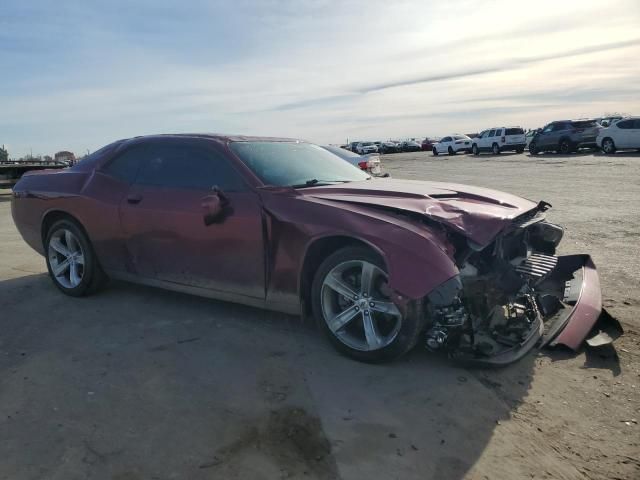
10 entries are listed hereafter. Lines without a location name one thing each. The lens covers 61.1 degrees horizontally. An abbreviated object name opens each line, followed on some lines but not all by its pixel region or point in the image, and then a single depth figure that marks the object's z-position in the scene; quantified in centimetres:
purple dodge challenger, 349
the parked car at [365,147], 5584
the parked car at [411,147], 6188
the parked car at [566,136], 2892
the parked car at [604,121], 3301
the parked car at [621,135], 2509
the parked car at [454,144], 4250
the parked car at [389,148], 6094
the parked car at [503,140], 3538
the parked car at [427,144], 6093
